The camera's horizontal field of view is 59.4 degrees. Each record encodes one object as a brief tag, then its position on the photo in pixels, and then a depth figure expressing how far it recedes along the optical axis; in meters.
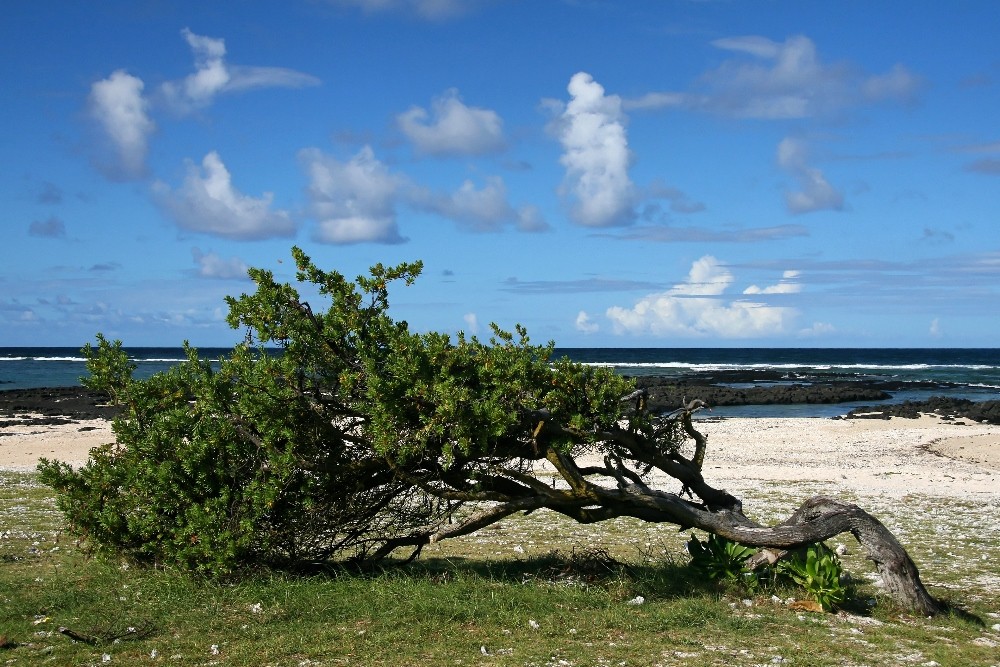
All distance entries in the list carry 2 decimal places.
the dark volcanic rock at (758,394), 63.44
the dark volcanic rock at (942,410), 51.03
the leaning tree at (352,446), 10.22
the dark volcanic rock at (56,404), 53.03
